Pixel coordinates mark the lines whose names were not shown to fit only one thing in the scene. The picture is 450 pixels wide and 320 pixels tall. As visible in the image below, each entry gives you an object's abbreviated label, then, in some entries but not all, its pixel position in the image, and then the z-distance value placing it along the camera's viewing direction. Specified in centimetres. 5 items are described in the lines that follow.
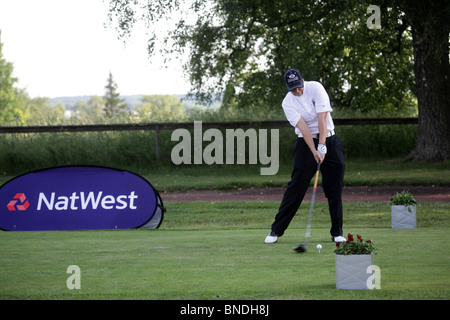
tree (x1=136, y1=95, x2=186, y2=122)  5000
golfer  1539
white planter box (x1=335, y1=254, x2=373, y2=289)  975
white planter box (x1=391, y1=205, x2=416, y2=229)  1903
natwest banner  2133
